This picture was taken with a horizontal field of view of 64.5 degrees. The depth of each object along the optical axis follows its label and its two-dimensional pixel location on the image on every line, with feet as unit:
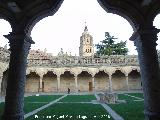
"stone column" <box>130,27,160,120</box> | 9.70
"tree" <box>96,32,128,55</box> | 95.00
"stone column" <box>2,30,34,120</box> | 9.96
